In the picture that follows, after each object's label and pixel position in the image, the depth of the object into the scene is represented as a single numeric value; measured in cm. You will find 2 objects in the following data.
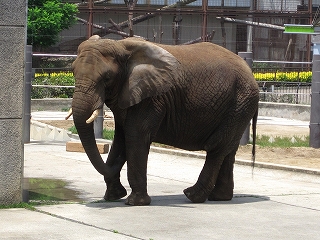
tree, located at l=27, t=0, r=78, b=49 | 3017
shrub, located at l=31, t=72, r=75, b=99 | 2633
